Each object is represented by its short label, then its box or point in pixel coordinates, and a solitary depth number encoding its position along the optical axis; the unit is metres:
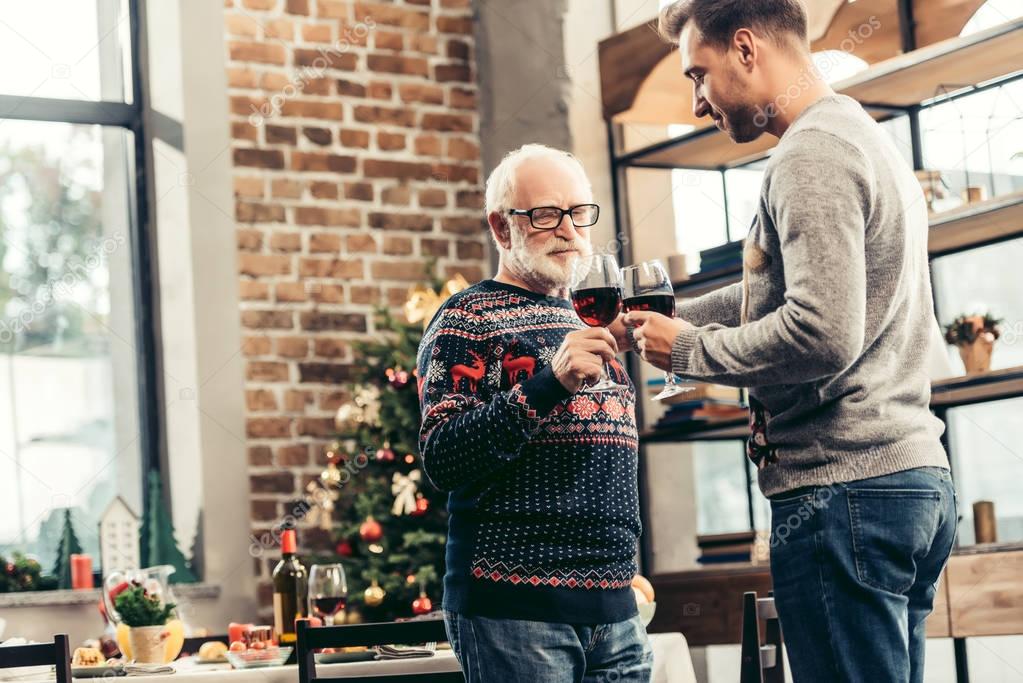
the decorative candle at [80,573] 4.53
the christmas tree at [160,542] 4.67
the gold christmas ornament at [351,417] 4.50
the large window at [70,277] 4.78
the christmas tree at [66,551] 4.55
